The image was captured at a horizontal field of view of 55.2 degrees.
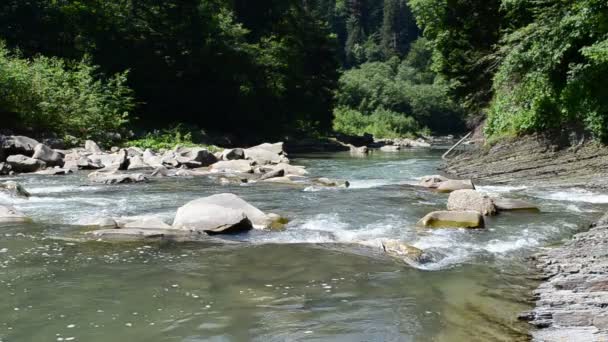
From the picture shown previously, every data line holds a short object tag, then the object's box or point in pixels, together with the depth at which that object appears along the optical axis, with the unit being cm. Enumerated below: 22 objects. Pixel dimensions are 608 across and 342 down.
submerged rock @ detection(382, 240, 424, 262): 885
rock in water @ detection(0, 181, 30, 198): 1473
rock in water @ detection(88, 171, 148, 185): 1859
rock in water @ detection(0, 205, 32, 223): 1144
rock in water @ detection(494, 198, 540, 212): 1343
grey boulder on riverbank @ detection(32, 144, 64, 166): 2227
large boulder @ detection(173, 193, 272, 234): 1075
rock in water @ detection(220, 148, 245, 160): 2617
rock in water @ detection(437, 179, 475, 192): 1708
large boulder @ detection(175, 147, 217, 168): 2448
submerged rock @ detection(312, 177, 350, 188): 1872
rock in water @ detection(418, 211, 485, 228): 1139
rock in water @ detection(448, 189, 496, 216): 1295
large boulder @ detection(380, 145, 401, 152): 4850
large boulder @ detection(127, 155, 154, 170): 2353
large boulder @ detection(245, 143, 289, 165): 2669
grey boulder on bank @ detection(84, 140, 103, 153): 2673
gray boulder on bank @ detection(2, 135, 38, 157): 2283
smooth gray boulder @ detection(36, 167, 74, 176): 2077
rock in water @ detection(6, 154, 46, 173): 2105
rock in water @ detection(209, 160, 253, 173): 2341
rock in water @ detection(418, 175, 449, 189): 1811
